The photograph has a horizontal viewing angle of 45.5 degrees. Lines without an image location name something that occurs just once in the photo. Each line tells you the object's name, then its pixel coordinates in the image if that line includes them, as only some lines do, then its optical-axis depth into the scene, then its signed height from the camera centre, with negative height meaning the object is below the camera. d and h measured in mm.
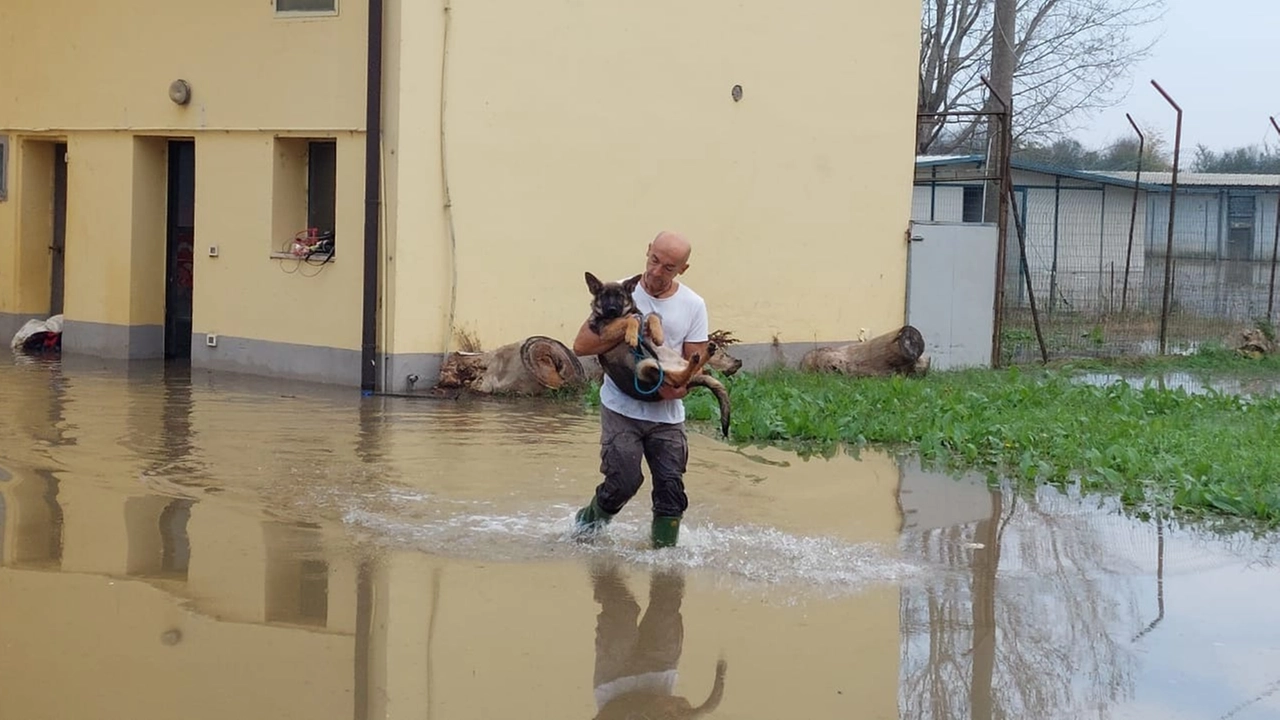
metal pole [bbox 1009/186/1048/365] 18875 -556
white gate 19125 -561
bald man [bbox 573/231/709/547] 7719 -954
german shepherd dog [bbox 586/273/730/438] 7547 -592
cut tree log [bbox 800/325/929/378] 16734 -1346
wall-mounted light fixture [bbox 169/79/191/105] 16656 +1308
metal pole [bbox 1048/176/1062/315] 21172 -467
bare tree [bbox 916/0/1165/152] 34344 +4246
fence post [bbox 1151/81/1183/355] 19500 -267
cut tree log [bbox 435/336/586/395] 14789 -1416
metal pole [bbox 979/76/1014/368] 18281 +310
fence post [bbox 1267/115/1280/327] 22019 -534
